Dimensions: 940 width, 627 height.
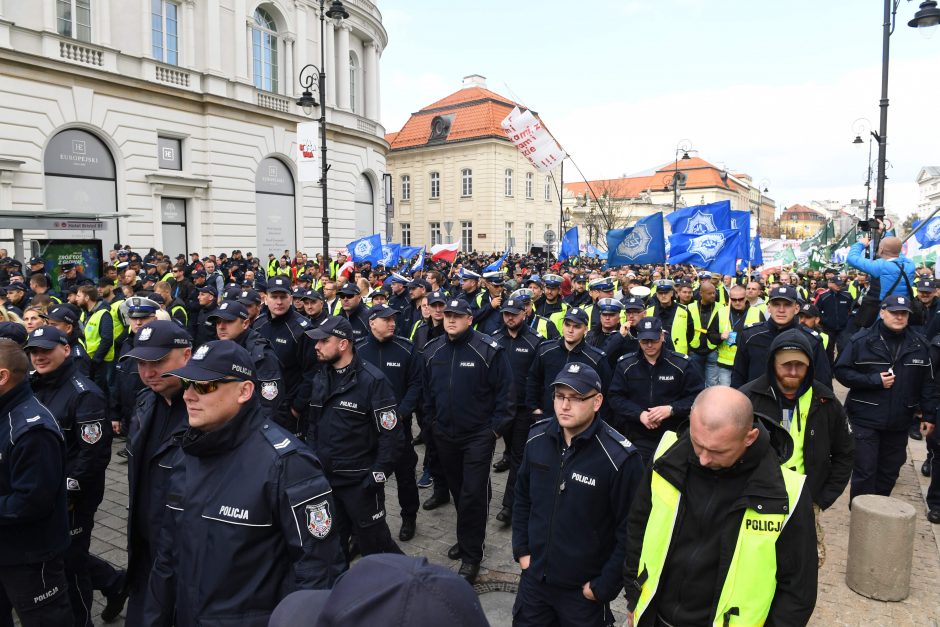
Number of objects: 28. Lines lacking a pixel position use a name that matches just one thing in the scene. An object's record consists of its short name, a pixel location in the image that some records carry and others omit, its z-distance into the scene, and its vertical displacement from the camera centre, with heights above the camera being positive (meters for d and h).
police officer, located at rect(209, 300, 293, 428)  5.76 -0.72
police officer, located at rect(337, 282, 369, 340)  8.45 -0.46
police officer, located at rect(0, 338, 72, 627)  3.47 -1.24
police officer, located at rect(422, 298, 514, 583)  5.62 -1.22
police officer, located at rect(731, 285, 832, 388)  6.18 -0.62
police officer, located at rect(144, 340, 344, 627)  2.69 -1.02
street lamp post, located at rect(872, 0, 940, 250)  10.56 +4.12
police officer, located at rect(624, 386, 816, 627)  2.72 -1.12
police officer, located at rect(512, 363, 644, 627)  3.57 -1.36
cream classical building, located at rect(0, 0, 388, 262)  20.25 +6.00
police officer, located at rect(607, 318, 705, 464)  5.79 -1.03
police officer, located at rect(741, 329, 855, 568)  4.20 -0.98
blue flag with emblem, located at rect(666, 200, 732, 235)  11.86 +1.07
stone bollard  5.08 -2.22
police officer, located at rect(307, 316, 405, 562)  4.84 -1.24
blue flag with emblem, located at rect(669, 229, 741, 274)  11.67 +0.47
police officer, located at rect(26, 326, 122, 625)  4.25 -1.08
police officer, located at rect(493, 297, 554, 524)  7.21 -0.89
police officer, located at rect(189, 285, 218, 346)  9.53 -0.71
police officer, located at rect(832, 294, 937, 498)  5.96 -1.11
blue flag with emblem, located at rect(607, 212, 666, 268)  12.17 +0.63
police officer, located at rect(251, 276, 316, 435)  7.16 -0.71
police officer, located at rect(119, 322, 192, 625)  3.51 -0.98
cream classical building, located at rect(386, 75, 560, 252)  52.84 +8.24
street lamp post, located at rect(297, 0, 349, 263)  16.95 +5.24
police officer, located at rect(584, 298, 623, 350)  7.58 -0.49
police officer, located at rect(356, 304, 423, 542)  6.30 -0.99
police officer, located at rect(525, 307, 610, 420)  6.54 -0.87
